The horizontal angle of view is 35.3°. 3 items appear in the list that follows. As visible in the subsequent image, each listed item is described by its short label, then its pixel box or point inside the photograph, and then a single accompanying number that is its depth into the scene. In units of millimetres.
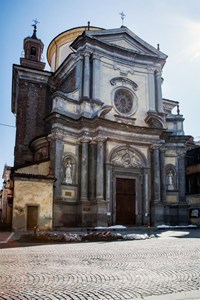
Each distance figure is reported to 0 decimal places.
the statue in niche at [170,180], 28438
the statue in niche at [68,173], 23766
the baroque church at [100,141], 23031
